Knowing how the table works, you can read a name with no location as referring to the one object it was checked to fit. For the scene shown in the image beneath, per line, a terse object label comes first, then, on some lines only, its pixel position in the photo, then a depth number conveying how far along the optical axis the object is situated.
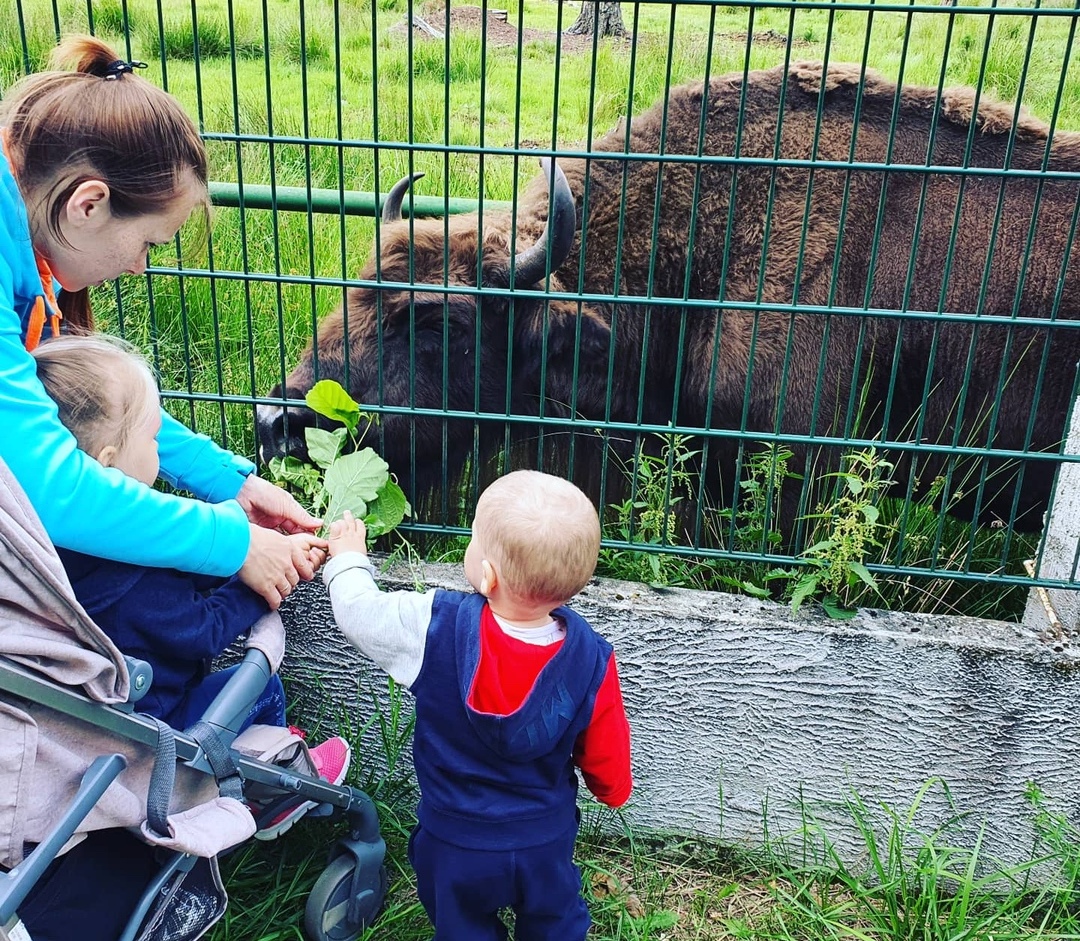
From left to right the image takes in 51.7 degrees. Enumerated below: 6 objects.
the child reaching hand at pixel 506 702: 2.18
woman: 2.08
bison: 4.31
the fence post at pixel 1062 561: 3.20
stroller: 1.87
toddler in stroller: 2.21
